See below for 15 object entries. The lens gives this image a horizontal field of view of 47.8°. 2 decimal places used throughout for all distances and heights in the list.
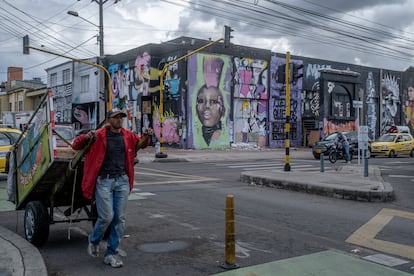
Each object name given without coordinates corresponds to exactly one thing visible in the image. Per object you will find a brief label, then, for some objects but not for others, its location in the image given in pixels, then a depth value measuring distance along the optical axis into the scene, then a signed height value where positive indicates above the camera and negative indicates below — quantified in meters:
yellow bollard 5.23 -1.14
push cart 5.74 -0.52
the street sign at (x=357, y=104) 19.02 +1.39
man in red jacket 5.32 -0.44
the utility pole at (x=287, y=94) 15.81 +1.50
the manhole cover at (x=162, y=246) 6.35 -1.52
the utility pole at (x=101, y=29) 32.01 +7.85
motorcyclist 22.81 -0.31
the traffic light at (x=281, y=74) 15.88 +2.21
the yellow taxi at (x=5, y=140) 13.40 -0.08
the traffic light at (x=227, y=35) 21.23 +4.67
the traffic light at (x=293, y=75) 16.05 +2.18
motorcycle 23.70 -0.83
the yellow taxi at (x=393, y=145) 29.58 -0.47
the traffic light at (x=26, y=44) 22.80 +4.57
